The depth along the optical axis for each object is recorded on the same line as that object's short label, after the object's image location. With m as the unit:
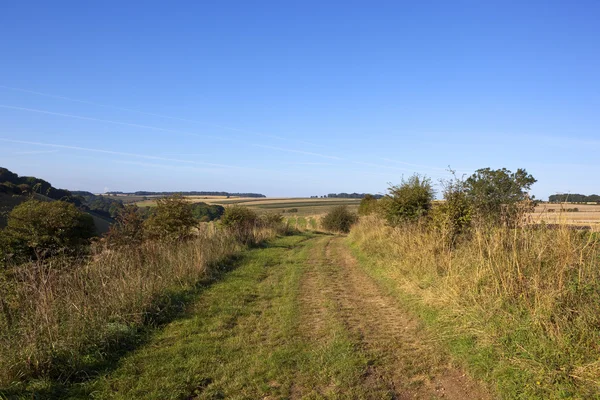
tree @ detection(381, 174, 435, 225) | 17.58
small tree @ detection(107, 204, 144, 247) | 12.48
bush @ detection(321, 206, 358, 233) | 44.66
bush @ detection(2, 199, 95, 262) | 11.59
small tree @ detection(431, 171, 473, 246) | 11.83
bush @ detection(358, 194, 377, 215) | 35.67
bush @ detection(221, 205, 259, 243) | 21.17
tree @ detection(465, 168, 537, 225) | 14.16
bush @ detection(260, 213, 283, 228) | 30.47
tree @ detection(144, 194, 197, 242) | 15.09
